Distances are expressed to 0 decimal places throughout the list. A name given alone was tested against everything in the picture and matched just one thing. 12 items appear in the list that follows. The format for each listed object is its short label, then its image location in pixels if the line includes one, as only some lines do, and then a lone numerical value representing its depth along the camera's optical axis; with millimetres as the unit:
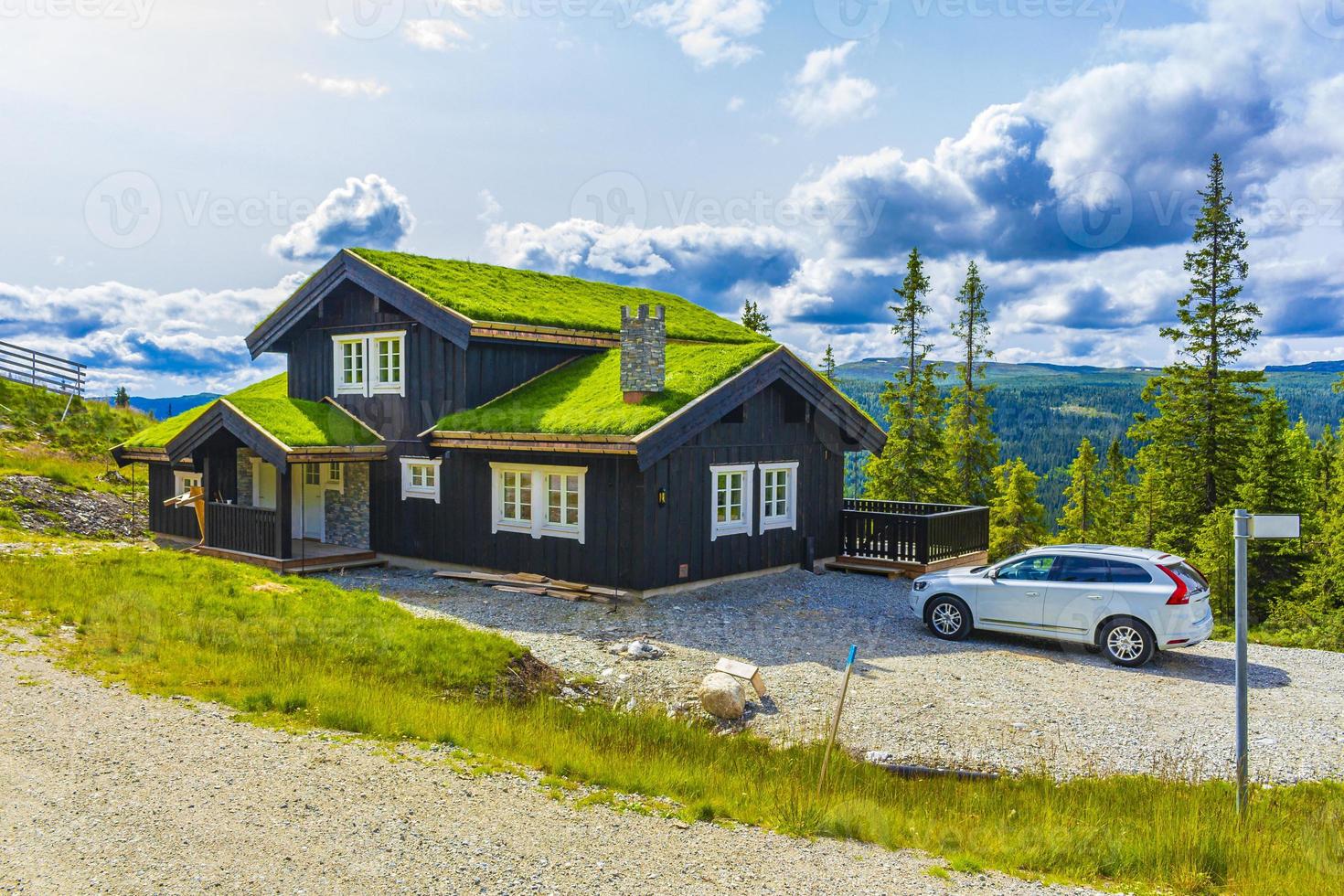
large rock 10984
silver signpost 7398
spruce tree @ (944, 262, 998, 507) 40594
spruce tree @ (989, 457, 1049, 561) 45906
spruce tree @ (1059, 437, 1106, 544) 53344
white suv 12570
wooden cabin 16828
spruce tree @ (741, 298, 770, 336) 46844
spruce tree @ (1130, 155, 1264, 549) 32406
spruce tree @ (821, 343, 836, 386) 49500
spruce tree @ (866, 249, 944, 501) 38469
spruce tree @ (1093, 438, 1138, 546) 48938
